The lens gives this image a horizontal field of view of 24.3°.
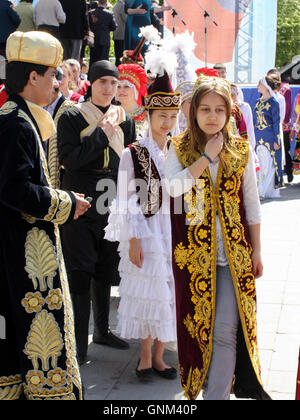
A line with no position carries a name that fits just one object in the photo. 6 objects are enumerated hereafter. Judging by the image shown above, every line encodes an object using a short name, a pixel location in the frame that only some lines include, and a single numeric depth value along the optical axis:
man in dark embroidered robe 2.92
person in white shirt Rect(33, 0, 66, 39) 10.52
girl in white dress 4.35
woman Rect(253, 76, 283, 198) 11.46
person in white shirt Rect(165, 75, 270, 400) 3.52
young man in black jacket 4.67
